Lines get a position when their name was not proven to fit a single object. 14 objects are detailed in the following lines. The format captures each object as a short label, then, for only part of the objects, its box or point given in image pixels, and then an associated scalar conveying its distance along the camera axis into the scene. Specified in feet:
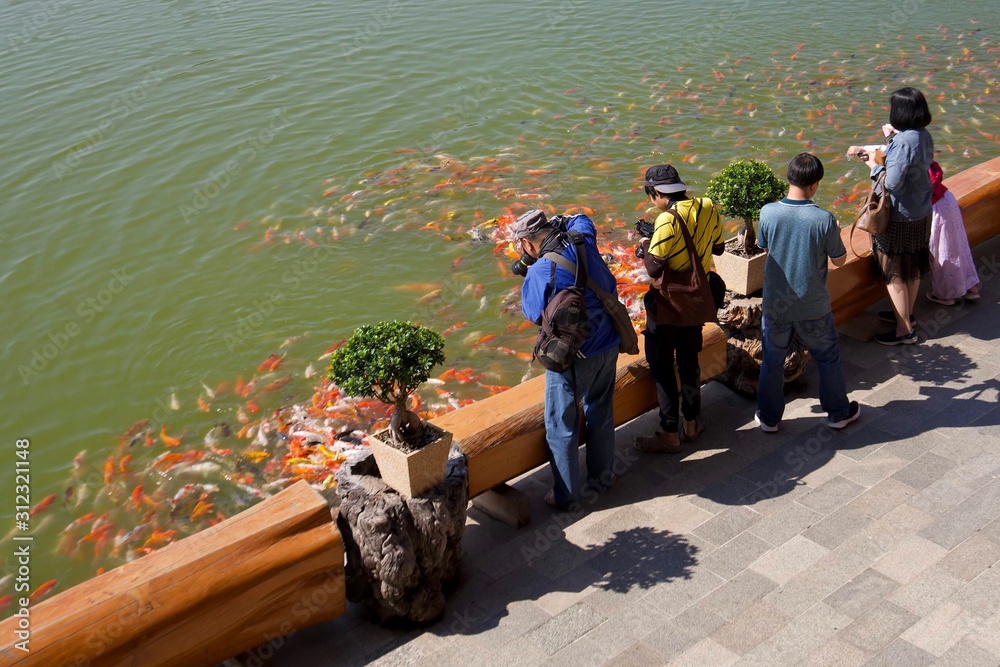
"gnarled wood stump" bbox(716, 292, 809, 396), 22.53
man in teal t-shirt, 19.45
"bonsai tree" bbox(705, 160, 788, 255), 22.06
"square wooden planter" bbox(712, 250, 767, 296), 22.57
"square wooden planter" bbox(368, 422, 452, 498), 16.60
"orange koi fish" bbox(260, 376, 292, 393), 28.30
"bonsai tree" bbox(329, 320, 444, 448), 16.70
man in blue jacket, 17.74
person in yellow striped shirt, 19.19
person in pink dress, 25.14
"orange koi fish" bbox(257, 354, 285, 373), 29.19
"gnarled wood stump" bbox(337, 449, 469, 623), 16.60
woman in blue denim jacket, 22.21
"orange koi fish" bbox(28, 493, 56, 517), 24.49
